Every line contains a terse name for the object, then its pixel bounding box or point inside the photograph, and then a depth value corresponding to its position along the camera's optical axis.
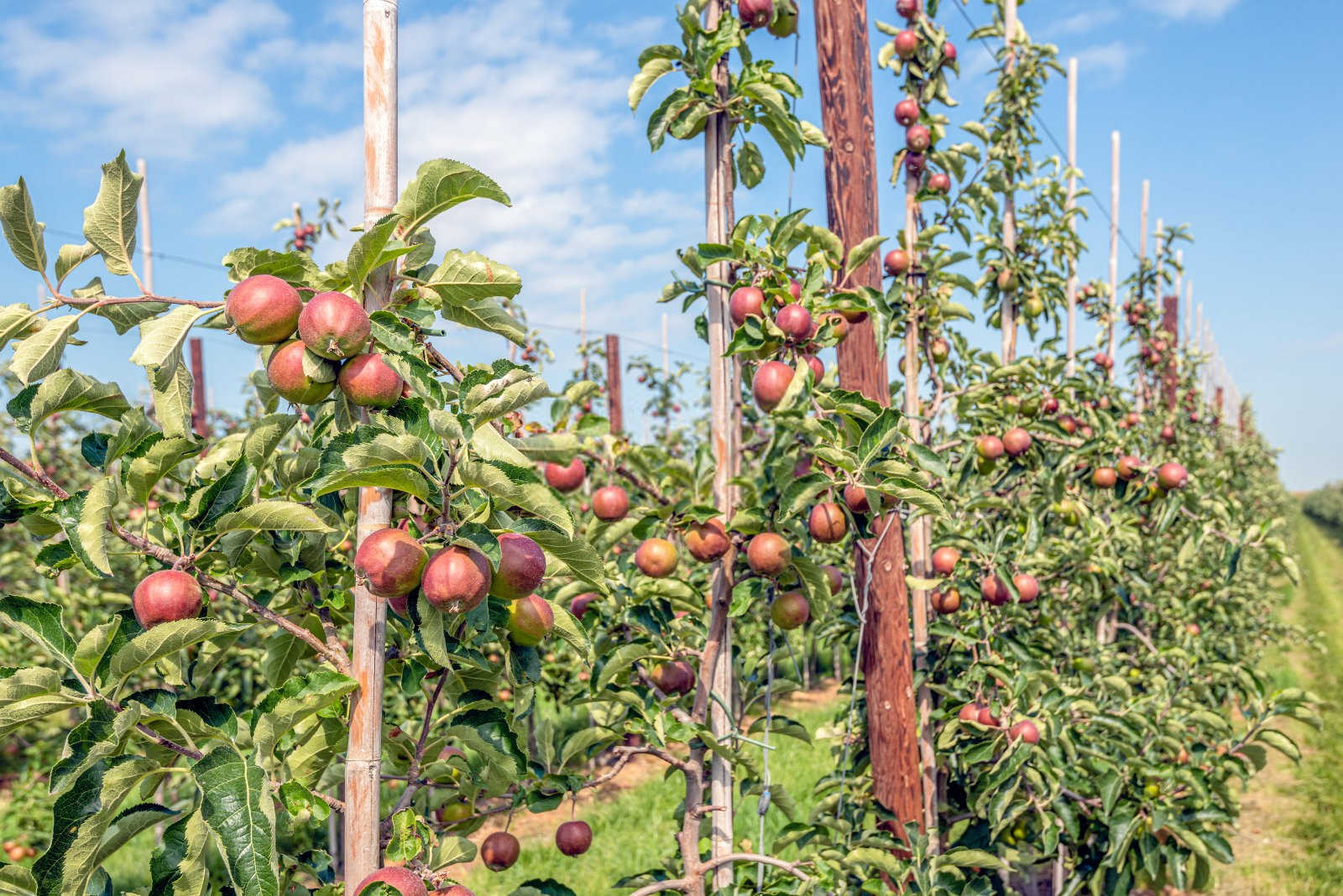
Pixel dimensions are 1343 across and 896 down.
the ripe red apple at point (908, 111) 3.47
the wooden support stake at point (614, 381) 9.49
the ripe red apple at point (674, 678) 2.27
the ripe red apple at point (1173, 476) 3.15
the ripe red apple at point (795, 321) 2.06
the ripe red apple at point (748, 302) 2.12
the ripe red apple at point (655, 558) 2.19
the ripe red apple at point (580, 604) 2.27
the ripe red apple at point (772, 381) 2.01
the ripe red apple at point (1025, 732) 2.75
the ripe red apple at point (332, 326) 1.15
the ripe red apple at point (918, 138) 3.43
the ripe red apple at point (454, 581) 1.11
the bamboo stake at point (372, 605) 1.24
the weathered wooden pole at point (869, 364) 2.62
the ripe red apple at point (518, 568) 1.21
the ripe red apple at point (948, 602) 3.17
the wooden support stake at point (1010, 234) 4.43
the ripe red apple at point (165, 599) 1.19
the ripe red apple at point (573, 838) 2.29
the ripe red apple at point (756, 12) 2.23
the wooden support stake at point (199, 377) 6.81
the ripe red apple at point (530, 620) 1.40
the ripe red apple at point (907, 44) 3.44
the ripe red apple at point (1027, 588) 3.34
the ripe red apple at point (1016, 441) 3.24
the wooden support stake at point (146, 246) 5.12
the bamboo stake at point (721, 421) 2.10
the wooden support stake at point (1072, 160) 4.89
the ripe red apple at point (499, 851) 1.98
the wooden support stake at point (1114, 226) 6.10
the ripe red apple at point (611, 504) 2.32
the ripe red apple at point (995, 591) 3.07
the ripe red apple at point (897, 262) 3.40
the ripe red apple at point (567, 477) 2.28
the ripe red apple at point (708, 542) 2.10
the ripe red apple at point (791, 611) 2.15
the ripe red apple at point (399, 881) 1.15
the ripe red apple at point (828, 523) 2.07
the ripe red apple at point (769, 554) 2.03
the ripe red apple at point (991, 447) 3.20
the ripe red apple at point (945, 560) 3.13
